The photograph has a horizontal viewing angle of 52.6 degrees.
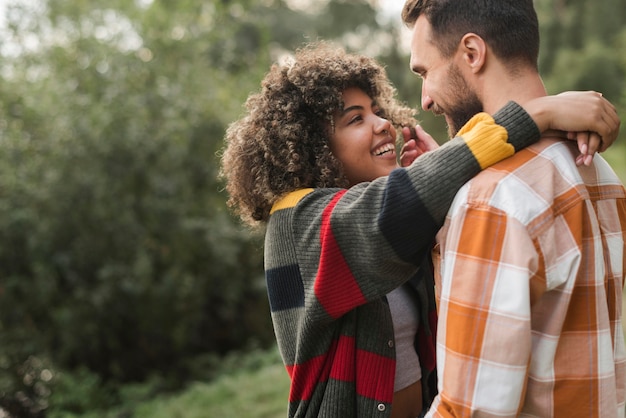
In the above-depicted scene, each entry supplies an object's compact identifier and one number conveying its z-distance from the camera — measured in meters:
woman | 1.59
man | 1.44
